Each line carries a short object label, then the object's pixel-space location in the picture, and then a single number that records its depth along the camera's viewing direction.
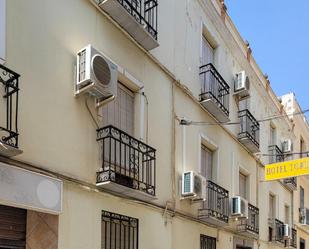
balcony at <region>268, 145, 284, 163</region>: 16.87
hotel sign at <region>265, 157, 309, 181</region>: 10.58
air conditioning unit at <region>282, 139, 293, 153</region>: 18.72
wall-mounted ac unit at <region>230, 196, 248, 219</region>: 12.14
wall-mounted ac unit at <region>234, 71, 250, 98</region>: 13.34
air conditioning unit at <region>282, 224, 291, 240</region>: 16.95
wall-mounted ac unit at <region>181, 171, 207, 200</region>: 9.64
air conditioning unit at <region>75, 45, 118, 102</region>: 6.76
